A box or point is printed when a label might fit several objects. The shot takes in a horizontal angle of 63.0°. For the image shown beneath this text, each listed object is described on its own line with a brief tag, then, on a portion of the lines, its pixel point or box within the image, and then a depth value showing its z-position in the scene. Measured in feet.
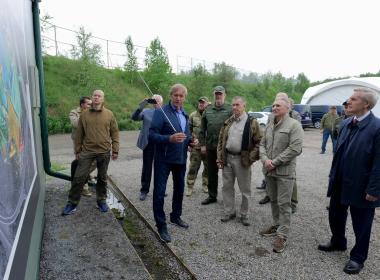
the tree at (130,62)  77.15
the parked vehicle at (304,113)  74.69
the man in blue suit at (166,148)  13.11
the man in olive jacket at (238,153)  14.76
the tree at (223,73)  99.91
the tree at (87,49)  68.13
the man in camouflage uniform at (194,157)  20.01
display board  5.60
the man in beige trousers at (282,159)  12.57
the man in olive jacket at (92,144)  15.42
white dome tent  81.23
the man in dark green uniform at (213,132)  16.81
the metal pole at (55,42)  78.11
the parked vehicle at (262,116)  63.49
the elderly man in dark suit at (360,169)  10.59
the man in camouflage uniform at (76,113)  17.66
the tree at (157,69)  72.08
